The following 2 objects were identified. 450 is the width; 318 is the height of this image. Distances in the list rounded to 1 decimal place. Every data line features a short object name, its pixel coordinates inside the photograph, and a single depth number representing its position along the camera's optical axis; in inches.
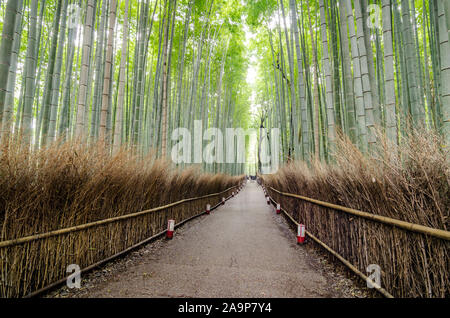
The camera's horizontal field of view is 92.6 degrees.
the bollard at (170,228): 130.2
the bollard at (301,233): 121.5
